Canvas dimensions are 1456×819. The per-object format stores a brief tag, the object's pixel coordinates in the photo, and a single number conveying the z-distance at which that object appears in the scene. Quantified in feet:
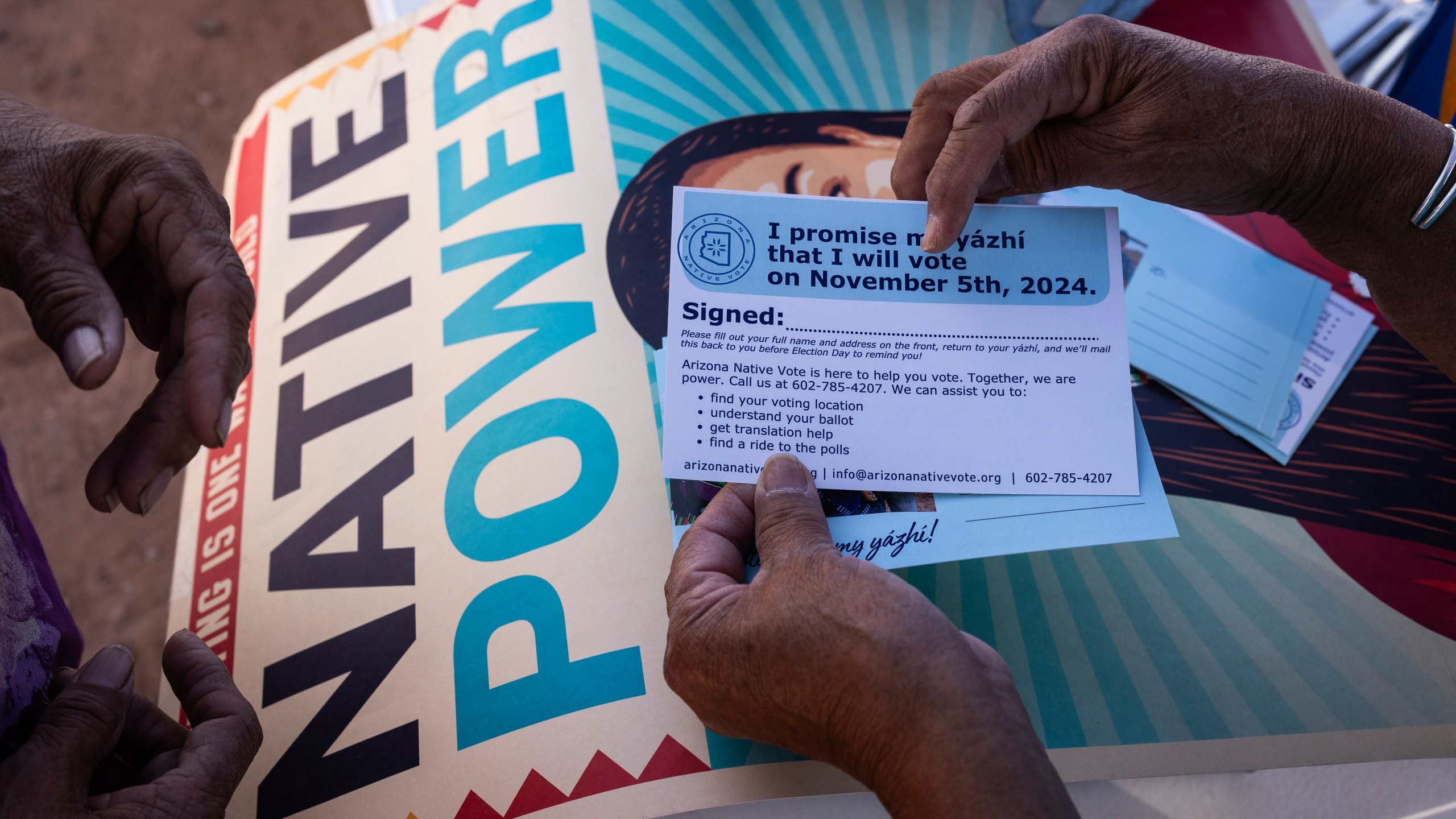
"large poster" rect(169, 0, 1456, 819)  1.10
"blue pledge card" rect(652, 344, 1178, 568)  1.04
